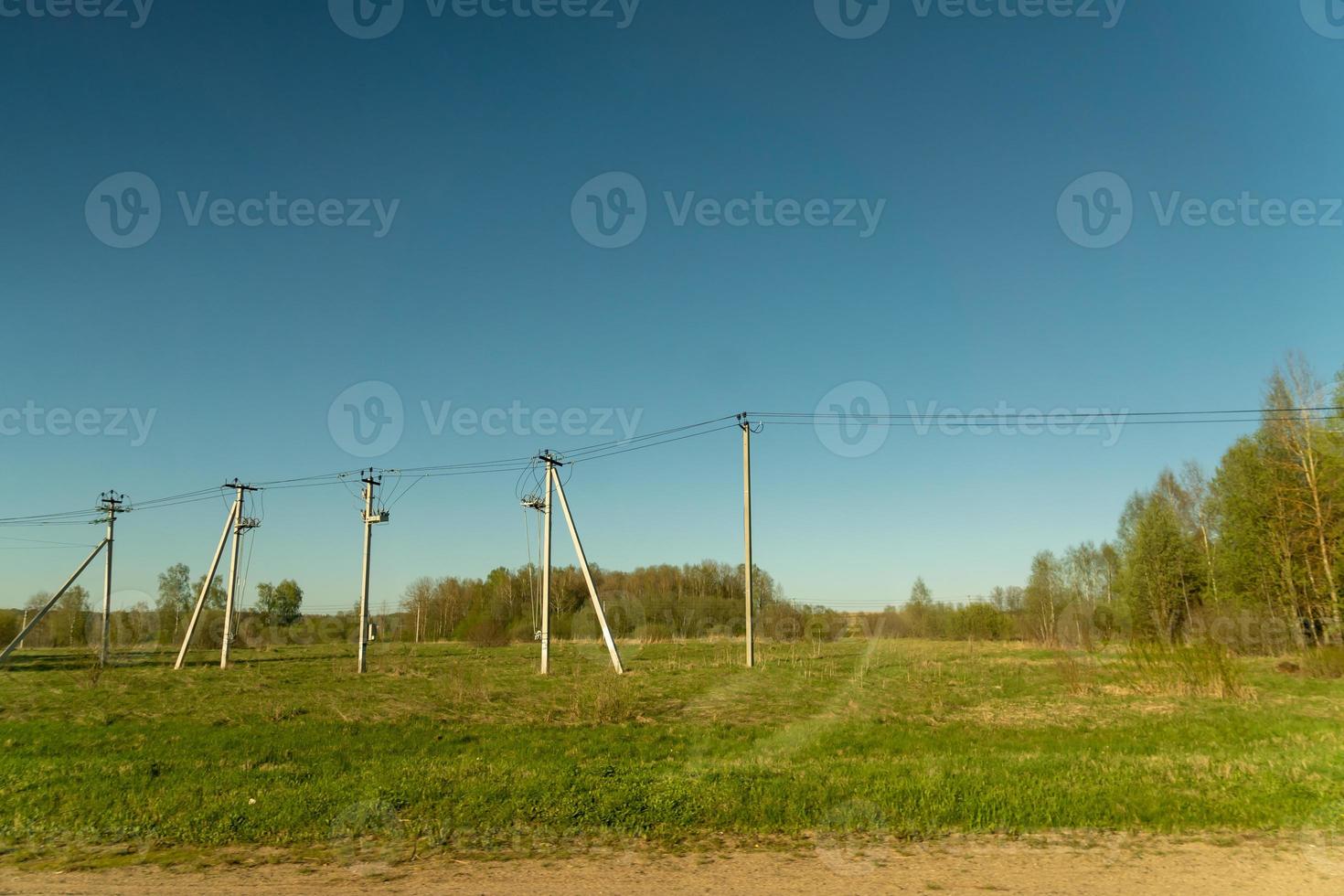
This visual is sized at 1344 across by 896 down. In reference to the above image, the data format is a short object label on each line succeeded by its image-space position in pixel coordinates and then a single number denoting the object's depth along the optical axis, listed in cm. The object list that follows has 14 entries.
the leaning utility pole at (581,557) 2850
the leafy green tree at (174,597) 9194
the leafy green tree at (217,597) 8550
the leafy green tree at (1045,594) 6544
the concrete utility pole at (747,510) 2911
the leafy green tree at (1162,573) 4766
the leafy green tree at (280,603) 8831
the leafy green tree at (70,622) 7406
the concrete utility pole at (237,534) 3684
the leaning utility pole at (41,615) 3503
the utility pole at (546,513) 3014
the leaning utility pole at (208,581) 3616
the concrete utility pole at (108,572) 3775
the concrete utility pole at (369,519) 3249
